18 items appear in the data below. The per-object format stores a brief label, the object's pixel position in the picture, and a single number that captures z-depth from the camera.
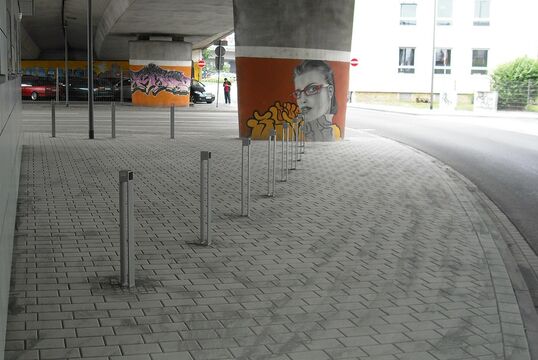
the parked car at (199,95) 52.47
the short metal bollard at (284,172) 13.93
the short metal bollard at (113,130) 21.80
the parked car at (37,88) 48.47
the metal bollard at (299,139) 18.39
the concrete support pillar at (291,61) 20.55
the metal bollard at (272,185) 11.88
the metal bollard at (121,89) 47.02
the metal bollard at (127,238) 6.56
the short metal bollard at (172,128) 22.11
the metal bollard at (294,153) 15.84
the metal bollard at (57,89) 47.03
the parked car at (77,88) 50.34
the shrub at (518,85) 48.66
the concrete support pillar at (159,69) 44.41
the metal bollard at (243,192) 10.12
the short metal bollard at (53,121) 20.79
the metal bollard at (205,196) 8.16
